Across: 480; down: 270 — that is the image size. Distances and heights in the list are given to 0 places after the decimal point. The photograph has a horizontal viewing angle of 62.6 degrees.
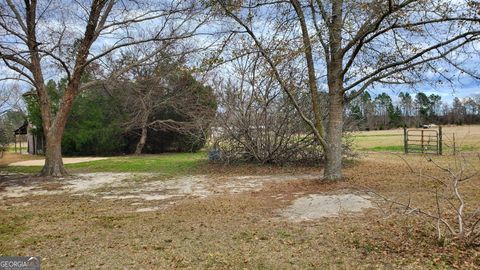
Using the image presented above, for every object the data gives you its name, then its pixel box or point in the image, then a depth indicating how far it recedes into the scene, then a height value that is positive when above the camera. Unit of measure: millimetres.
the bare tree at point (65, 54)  13219 +2720
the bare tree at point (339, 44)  8308 +1949
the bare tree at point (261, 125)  14336 +198
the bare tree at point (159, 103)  24938 +1971
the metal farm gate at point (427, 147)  19997 -1042
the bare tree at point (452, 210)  4348 -1340
